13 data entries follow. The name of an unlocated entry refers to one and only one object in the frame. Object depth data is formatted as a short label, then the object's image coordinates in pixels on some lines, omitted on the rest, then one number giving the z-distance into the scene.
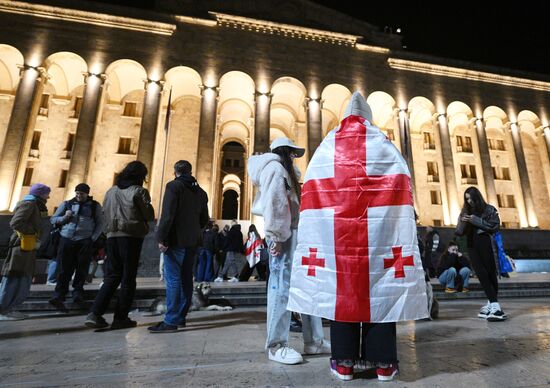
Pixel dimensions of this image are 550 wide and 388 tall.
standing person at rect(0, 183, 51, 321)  4.76
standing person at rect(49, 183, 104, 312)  5.52
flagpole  16.56
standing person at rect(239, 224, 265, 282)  8.85
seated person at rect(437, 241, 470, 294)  7.47
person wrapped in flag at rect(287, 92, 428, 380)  2.14
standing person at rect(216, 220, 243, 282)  10.38
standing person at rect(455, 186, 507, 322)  4.53
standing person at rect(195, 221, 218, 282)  9.33
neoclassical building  18.02
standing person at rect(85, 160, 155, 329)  4.15
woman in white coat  2.71
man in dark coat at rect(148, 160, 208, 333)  4.09
